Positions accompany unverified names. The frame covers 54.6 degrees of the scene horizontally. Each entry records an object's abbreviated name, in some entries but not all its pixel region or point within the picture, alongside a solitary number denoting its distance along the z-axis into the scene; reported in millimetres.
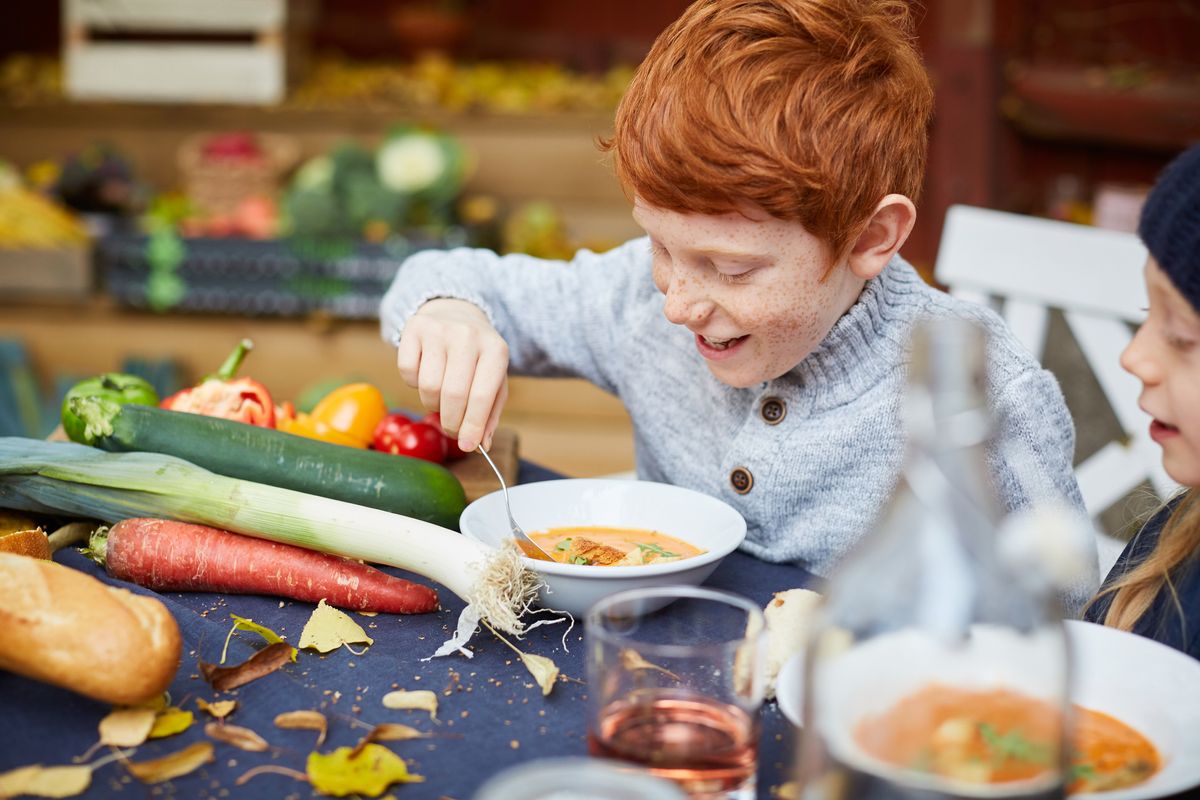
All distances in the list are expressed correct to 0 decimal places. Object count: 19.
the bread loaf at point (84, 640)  990
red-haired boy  1296
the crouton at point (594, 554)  1295
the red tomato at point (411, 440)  1756
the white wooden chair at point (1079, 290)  2117
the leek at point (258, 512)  1203
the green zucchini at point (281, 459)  1469
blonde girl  945
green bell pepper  1551
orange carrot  1303
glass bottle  679
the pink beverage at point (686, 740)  839
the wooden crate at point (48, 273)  4297
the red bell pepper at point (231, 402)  1699
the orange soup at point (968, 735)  688
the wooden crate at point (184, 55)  4840
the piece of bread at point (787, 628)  1081
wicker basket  4586
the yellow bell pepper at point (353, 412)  1780
